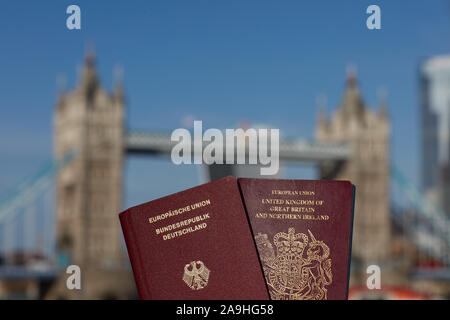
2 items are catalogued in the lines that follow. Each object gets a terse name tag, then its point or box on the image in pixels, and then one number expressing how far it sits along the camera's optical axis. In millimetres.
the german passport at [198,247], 846
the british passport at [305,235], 862
